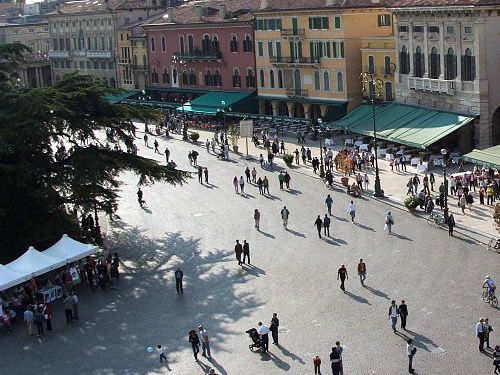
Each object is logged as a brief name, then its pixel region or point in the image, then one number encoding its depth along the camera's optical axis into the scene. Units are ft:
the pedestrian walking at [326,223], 144.97
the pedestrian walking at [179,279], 123.03
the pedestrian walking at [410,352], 91.25
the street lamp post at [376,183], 167.94
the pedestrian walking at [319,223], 144.25
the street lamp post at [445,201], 144.46
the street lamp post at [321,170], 191.83
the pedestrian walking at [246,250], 132.98
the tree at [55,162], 139.03
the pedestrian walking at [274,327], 101.50
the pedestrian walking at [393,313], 102.12
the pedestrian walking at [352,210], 152.97
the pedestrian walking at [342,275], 117.39
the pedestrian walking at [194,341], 100.01
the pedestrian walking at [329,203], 157.99
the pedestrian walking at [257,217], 153.07
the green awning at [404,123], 192.79
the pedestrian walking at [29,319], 112.37
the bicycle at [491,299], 108.17
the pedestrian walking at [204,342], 100.53
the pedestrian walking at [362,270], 119.34
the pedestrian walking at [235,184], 184.03
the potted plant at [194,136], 253.24
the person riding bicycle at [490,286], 107.55
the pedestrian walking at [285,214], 152.25
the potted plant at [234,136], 231.09
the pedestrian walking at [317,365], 91.81
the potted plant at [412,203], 155.33
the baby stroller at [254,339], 100.83
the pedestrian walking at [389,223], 142.61
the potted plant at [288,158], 205.77
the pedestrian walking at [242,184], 183.11
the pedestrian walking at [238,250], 132.57
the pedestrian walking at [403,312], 102.42
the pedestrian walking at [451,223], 139.13
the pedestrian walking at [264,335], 99.45
